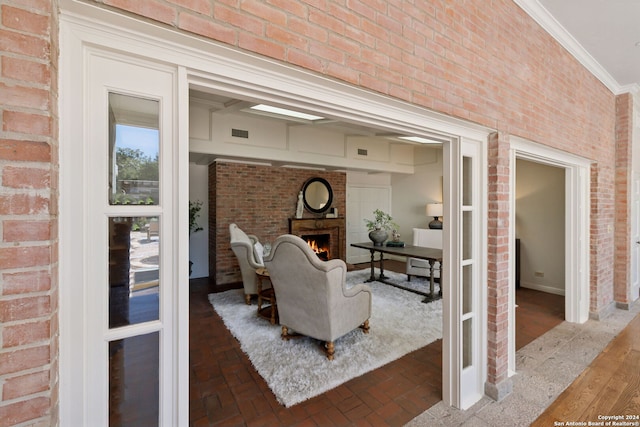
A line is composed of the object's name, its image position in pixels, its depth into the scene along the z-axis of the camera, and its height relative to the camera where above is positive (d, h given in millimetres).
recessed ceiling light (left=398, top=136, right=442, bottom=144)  5328 +1437
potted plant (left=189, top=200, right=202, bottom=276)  5051 -54
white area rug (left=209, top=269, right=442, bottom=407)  2275 -1357
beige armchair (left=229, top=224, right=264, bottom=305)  3846 -679
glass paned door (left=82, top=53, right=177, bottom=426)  897 -109
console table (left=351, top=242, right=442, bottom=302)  4147 -658
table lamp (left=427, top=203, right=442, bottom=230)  6170 -24
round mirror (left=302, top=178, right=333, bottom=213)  5978 +389
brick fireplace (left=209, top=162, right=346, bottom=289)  5016 +125
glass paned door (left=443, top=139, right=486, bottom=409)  2002 -482
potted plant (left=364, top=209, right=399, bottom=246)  5223 -375
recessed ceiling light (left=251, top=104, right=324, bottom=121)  3621 +1399
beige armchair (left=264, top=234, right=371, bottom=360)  2512 -787
